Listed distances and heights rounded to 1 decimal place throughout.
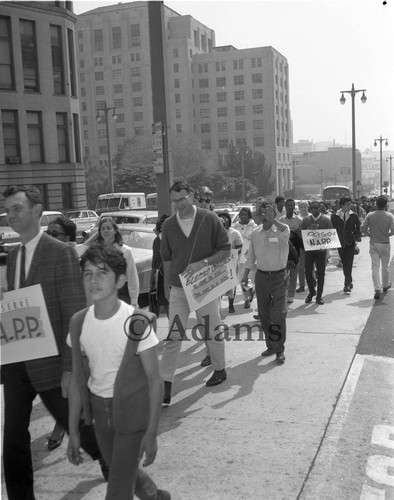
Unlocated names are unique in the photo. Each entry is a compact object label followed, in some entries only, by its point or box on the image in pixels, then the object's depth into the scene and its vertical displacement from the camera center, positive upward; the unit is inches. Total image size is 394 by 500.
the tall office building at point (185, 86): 4133.9 +659.2
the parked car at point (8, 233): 730.3 -62.1
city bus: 2050.9 -70.5
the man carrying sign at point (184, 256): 198.5 -26.9
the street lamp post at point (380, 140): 2404.0 +120.8
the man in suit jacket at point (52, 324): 128.4 -32.0
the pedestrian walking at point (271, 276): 247.4 -43.2
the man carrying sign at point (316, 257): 373.4 -53.8
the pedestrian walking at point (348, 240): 418.6 -48.4
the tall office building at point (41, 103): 1389.0 +199.3
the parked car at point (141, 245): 377.4 -44.5
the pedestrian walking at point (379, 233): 392.2 -41.5
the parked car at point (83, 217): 1061.1 -72.4
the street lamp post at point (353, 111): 1267.2 +133.6
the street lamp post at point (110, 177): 1585.6 +9.5
